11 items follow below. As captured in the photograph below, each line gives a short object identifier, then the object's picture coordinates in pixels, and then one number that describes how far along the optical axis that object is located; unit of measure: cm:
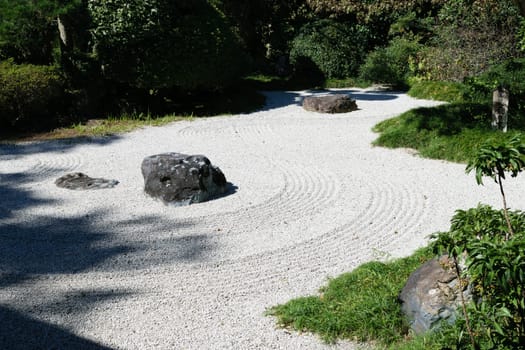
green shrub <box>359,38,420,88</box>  1661
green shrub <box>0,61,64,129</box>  1084
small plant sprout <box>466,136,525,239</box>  270
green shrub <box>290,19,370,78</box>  1766
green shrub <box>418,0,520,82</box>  1433
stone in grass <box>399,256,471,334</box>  354
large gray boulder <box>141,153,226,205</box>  681
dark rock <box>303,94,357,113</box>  1273
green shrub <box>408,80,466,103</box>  1321
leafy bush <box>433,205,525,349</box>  231
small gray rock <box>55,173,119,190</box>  750
